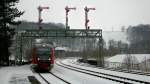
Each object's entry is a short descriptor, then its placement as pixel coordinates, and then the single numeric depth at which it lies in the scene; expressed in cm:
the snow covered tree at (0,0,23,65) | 6846
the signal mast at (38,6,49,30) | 7769
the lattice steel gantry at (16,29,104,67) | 7544
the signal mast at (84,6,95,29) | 7601
